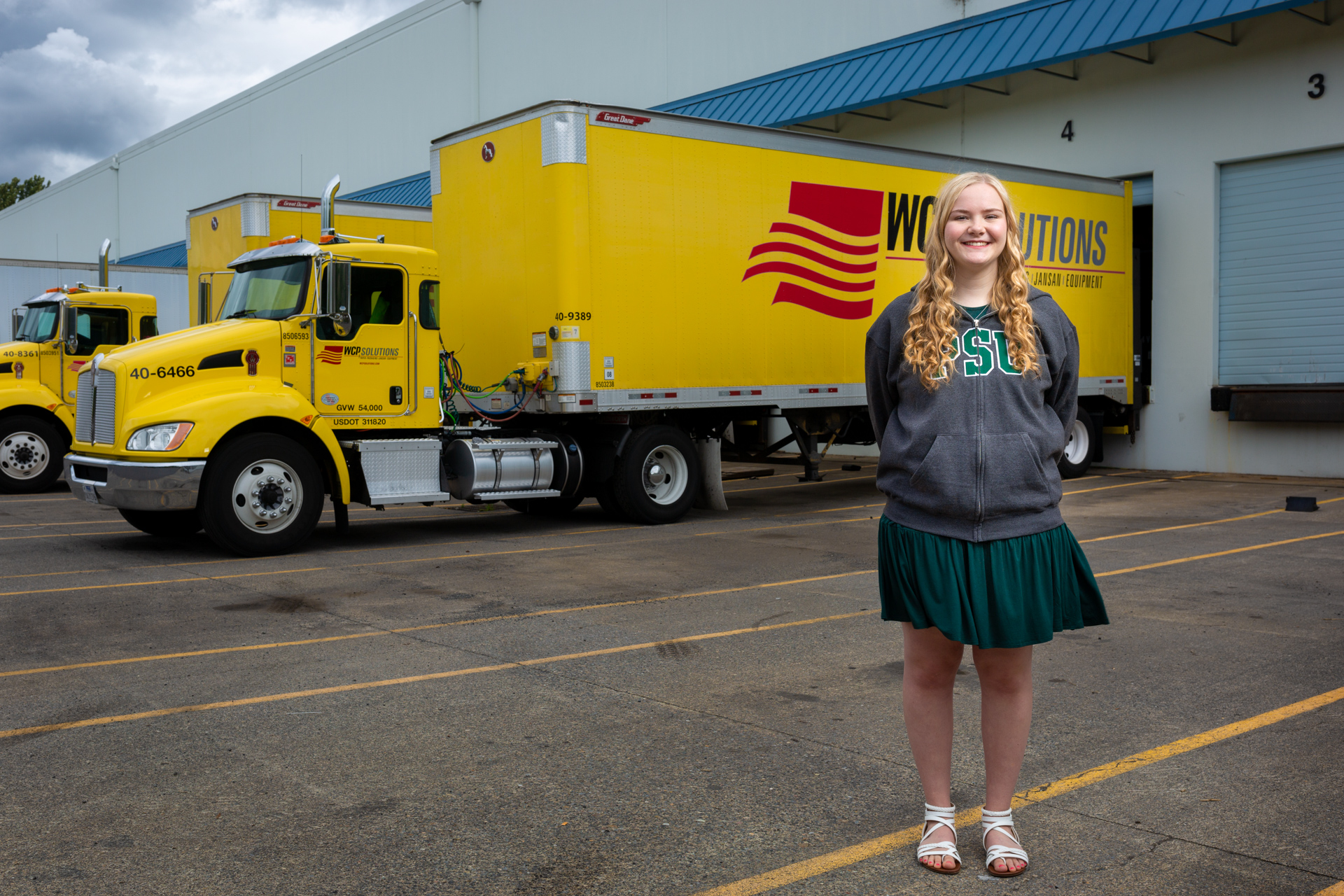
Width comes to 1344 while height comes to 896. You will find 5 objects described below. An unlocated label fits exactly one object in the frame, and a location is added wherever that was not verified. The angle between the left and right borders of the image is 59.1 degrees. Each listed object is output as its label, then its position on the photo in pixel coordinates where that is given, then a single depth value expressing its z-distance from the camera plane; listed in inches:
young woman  141.3
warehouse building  676.7
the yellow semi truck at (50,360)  651.5
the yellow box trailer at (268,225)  666.8
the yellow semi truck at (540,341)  419.2
